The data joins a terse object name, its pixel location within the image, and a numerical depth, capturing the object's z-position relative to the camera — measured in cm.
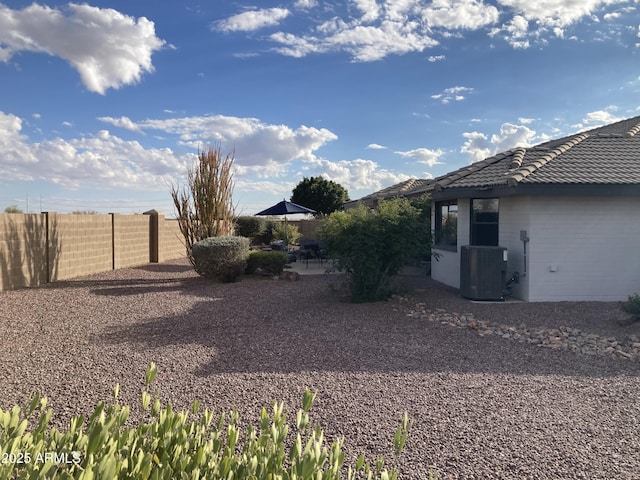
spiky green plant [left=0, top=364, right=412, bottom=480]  190
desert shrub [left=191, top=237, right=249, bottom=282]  1323
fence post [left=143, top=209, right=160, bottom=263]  2027
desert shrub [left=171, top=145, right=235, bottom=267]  1545
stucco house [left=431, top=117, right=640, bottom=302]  985
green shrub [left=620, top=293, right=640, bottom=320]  804
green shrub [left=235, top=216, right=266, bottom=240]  2820
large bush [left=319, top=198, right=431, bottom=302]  986
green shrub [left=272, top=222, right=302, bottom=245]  2742
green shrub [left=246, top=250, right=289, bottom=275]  1451
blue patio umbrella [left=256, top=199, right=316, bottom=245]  2030
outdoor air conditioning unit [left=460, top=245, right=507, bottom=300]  1023
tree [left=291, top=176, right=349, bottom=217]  4406
